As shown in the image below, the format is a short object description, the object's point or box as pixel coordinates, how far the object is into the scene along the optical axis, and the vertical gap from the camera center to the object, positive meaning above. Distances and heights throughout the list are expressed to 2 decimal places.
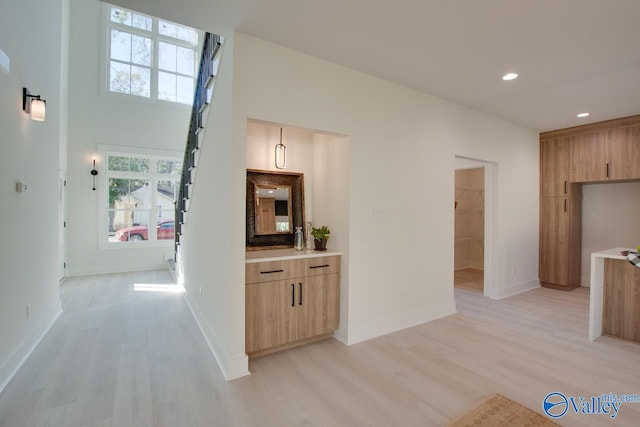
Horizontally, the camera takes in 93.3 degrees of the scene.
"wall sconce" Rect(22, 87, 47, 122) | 2.63 +0.96
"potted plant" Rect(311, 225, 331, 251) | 3.21 -0.23
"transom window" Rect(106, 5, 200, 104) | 6.43 +3.55
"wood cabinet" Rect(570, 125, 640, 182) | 4.40 +0.96
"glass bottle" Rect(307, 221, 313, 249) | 3.31 -0.25
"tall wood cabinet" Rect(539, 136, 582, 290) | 5.07 -0.03
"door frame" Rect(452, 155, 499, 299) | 4.65 -0.16
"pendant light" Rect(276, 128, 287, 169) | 3.38 +0.67
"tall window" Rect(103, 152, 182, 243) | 6.37 +0.39
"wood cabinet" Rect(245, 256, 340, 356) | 2.63 -0.81
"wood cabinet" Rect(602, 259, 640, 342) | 3.11 -0.87
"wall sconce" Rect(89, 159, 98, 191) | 6.06 +0.83
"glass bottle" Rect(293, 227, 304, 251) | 3.26 -0.28
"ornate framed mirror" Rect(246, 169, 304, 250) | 3.25 +0.08
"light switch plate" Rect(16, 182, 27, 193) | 2.53 +0.22
